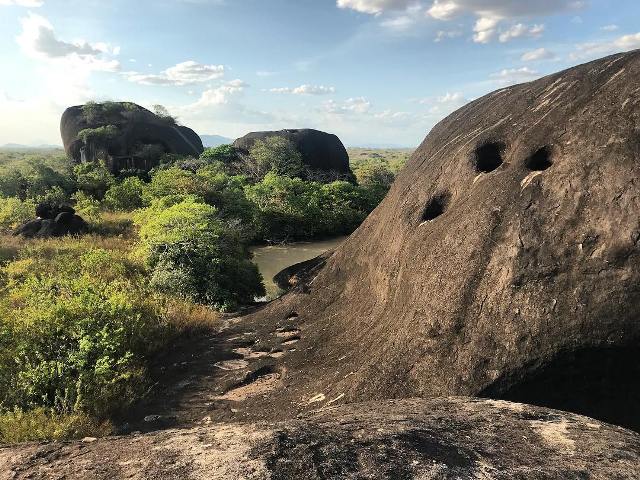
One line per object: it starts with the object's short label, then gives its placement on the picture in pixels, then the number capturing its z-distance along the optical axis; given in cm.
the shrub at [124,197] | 3119
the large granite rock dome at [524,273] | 578
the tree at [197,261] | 1469
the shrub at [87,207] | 2641
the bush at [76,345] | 818
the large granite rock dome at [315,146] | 4631
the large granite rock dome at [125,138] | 4334
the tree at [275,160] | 4209
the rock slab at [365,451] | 344
